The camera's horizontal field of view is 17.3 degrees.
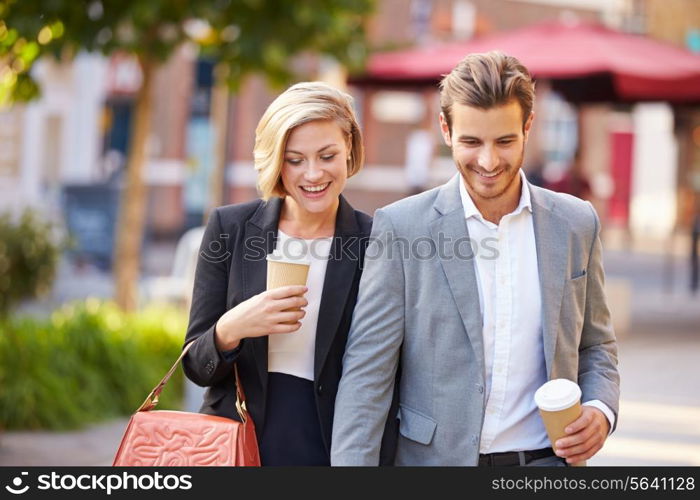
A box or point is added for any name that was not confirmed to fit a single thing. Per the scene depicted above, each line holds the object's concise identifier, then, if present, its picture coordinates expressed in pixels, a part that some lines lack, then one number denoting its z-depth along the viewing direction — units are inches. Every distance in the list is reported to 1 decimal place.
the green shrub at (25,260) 747.7
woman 230.5
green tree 632.2
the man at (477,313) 214.9
